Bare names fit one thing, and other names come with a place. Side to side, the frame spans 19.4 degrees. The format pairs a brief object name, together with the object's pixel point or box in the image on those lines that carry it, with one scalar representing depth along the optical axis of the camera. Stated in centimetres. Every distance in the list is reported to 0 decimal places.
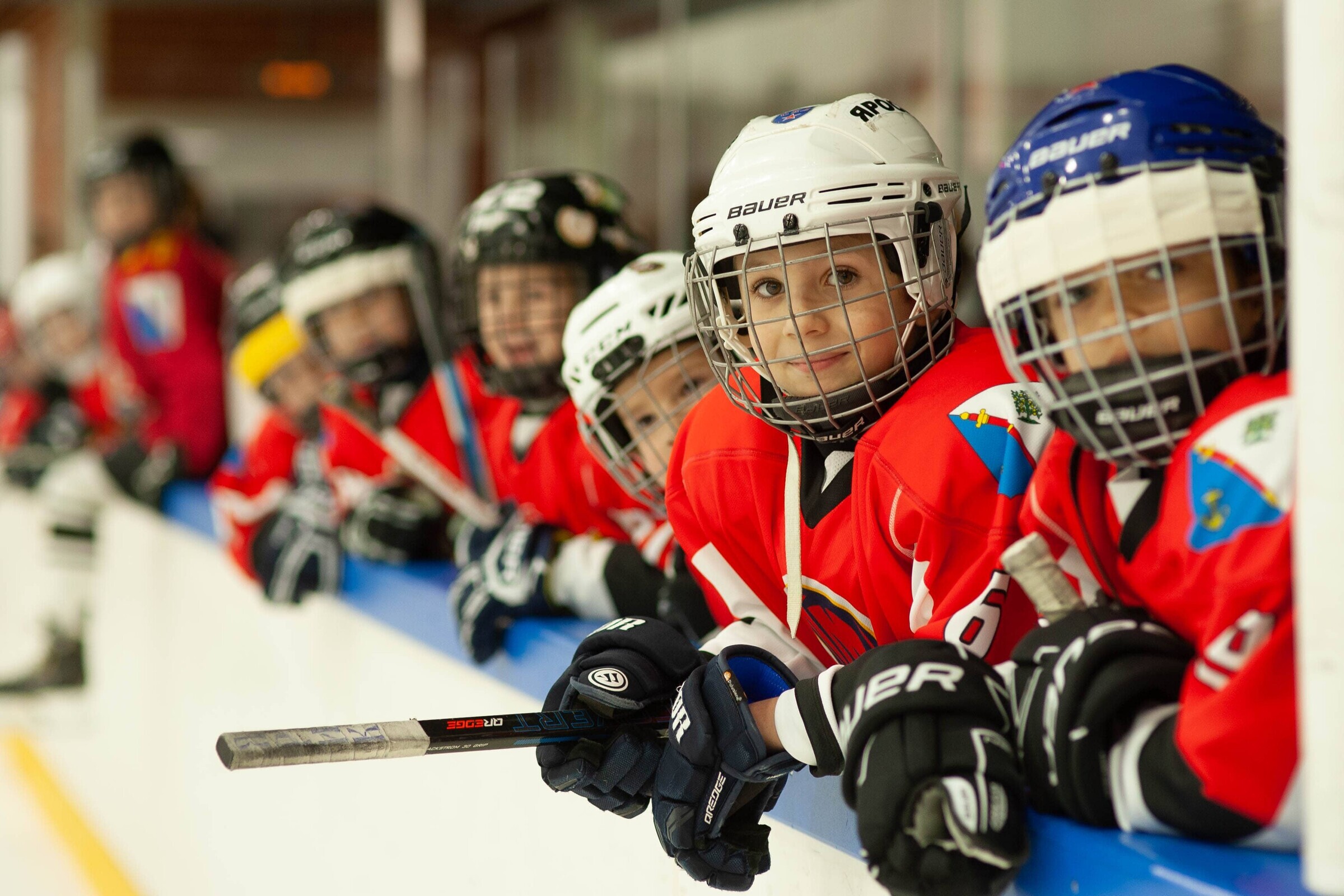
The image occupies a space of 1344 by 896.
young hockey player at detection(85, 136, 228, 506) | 676
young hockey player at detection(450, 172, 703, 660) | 358
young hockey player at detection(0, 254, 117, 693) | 643
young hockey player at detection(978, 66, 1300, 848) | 269
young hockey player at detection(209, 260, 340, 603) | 409
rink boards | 298
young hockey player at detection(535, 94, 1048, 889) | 293
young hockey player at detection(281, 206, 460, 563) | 412
